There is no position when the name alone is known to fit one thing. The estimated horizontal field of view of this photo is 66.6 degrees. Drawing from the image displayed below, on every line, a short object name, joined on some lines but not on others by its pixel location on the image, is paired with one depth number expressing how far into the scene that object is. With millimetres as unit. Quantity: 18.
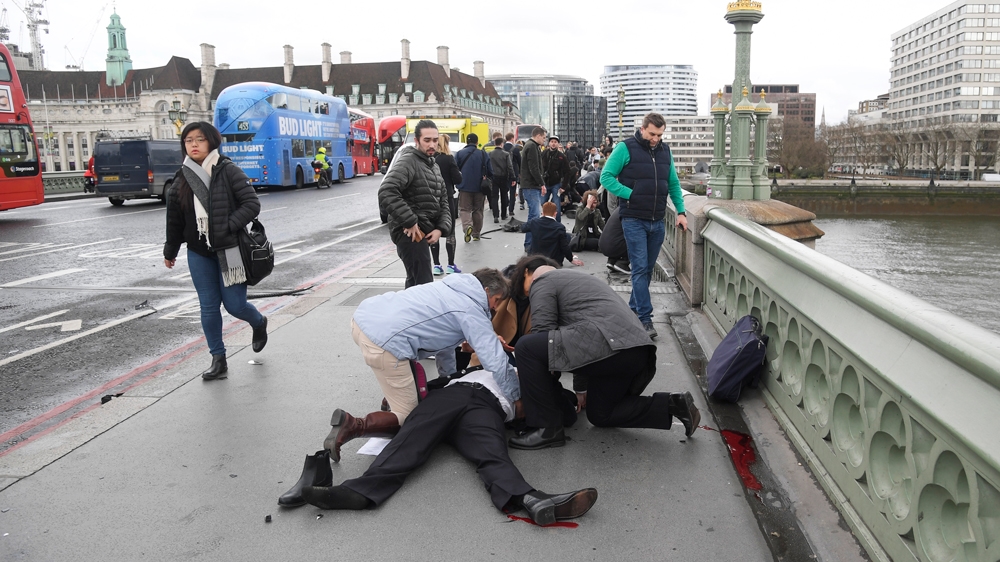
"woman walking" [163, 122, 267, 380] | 5457
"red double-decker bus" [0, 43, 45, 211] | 18922
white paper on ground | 4117
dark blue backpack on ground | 4652
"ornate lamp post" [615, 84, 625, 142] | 36975
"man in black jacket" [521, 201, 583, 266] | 9203
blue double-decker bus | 29016
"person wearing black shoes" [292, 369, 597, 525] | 3352
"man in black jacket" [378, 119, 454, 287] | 6480
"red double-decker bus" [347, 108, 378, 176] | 42031
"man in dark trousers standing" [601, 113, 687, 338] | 6598
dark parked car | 23531
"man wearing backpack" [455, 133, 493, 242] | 13461
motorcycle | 32469
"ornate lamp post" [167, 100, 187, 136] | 38531
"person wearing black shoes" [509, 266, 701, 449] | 3947
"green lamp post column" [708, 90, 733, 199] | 17094
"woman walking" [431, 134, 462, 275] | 9844
